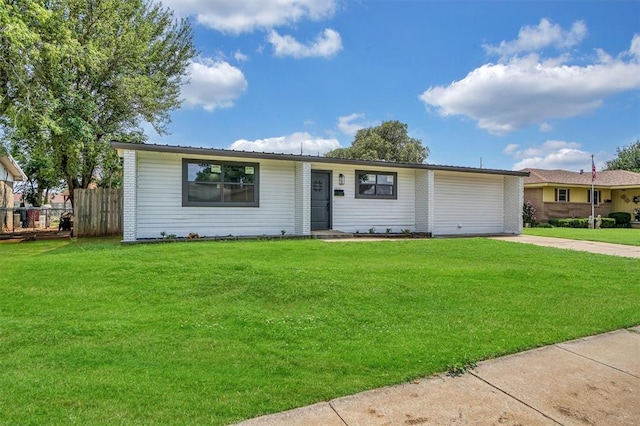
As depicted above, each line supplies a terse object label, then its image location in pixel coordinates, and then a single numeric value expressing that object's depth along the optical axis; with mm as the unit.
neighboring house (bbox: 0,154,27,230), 16281
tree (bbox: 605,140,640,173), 46688
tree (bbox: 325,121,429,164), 36500
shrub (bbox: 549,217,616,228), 23812
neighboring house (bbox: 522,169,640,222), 25062
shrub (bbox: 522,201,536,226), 24178
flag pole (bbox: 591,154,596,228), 24309
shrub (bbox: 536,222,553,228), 23484
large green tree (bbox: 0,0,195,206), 12547
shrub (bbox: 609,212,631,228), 25541
